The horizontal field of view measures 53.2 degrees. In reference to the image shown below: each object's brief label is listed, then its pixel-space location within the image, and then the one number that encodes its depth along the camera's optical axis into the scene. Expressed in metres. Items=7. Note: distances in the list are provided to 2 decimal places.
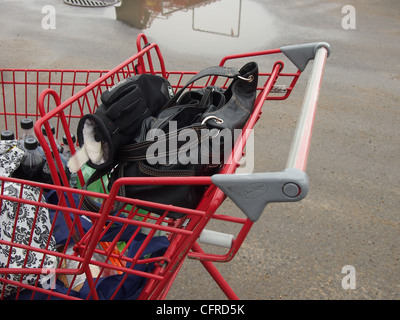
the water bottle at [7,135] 1.94
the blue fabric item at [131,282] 1.47
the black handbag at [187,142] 1.25
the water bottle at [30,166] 1.86
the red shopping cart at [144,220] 0.93
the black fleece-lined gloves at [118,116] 1.29
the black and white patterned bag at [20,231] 1.47
